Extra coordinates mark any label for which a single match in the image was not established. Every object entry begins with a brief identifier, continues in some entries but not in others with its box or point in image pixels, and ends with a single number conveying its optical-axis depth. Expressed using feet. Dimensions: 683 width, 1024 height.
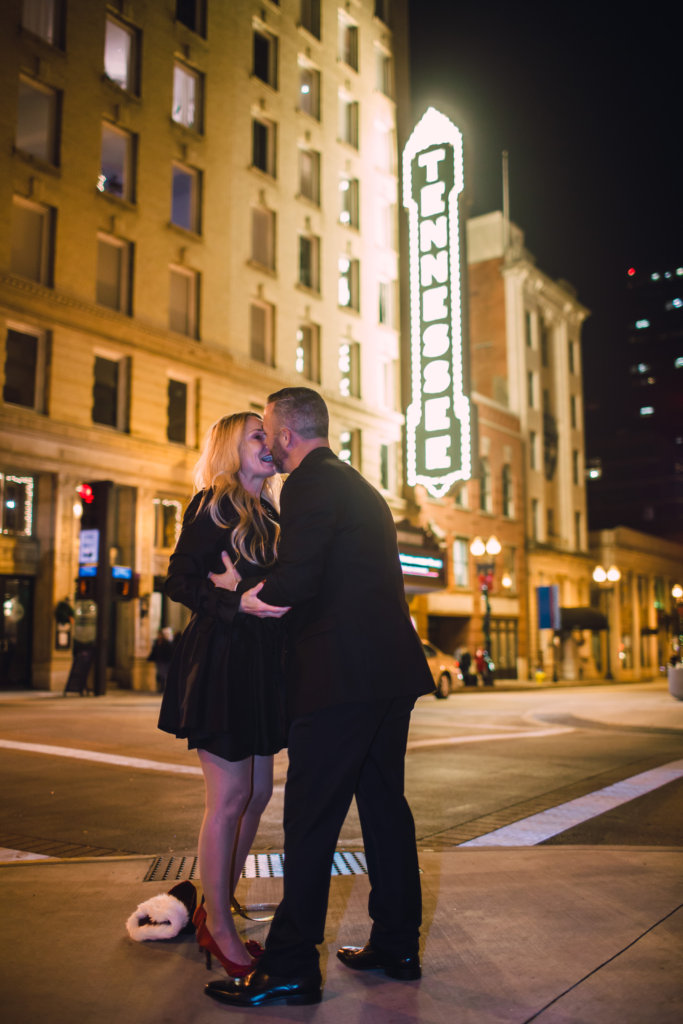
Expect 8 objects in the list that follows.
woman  10.71
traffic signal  67.72
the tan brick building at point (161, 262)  75.66
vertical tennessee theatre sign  106.42
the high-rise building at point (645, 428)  296.30
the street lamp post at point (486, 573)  100.94
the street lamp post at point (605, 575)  142.51
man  9.78
